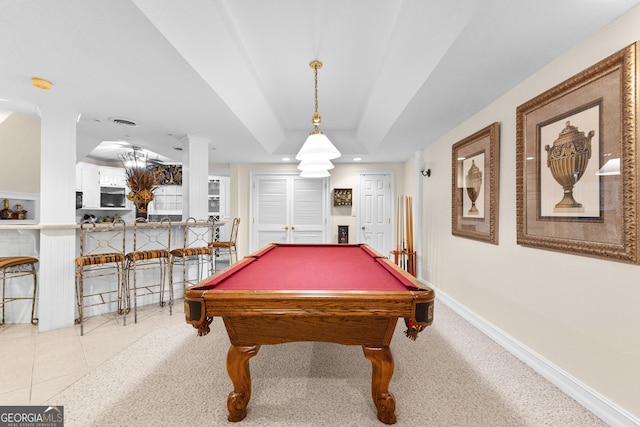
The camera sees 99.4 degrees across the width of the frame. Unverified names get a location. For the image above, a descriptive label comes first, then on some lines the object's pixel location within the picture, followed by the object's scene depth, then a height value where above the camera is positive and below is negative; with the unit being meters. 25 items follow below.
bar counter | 2.73 -0.52
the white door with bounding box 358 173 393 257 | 5.72 +0.07
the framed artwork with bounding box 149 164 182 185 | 6.74 +0.96
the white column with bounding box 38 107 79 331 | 2.75 -0.06
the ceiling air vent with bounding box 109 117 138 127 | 3.18 +1.11
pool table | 1.26 -0.45
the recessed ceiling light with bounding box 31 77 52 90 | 2.26 +1.10
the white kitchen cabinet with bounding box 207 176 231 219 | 7.01 +0.45
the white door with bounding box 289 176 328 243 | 5.79 +0.08
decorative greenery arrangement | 3.26 +0.32
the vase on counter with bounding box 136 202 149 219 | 3.29 +0.07
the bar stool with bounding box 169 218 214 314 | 3.35 -0.46
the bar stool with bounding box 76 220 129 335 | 2.71 -0.46
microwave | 5.94 +0.37
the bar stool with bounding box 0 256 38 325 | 2.58 -0.59
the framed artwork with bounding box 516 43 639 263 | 1.44 +0.32
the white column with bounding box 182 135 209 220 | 3.87 +0.51
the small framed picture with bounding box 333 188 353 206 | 5.71 +0.35
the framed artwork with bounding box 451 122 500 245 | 2.59 +0.31
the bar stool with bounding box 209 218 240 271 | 3.89 -0.46
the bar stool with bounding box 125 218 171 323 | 3.15 -0.43
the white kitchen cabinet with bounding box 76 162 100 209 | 5.46 +0.62
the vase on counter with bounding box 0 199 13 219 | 3.78 +0.02
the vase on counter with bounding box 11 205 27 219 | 3.91 +0.01
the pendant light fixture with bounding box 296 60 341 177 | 2.43 +0.58
